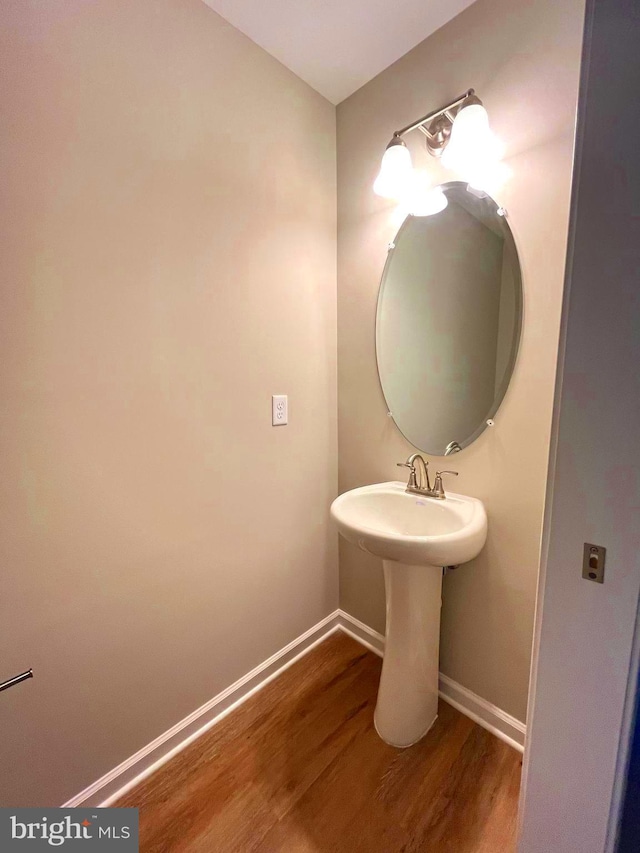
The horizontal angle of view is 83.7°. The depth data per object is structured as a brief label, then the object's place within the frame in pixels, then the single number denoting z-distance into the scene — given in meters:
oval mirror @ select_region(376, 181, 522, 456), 1.19
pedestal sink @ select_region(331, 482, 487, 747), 1.21
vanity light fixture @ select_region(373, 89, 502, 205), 1.07
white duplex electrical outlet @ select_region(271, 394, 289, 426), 1.45
